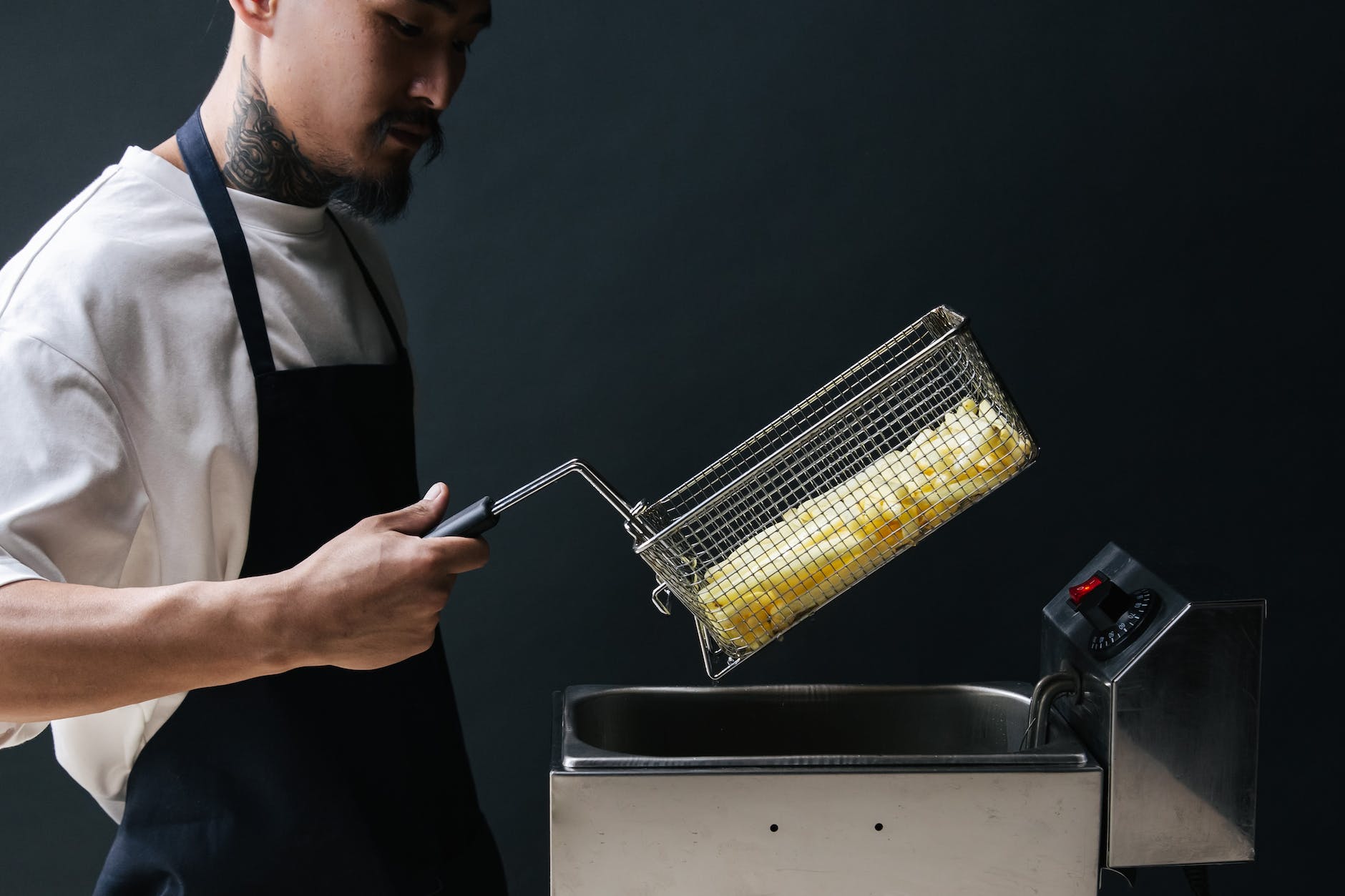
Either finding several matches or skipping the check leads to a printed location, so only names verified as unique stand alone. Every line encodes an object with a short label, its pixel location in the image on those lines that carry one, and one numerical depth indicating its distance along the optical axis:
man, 0.92
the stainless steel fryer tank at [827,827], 1.08
